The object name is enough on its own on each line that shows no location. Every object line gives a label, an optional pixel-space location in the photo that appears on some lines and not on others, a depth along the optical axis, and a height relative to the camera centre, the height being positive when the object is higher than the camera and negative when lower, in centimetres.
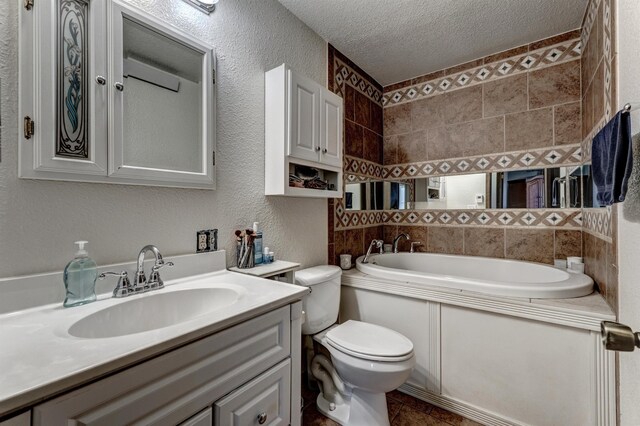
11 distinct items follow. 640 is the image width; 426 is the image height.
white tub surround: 135 -74
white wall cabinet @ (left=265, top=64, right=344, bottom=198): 167 +52
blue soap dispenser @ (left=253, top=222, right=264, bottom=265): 158 -18
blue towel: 83 +17
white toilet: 140 -73
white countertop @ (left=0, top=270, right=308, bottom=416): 53 -31
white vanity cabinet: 60 -45
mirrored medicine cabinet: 92 +45
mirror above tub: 211 +19
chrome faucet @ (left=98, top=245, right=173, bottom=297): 105 -25
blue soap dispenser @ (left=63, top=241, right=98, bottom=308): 95 -22
